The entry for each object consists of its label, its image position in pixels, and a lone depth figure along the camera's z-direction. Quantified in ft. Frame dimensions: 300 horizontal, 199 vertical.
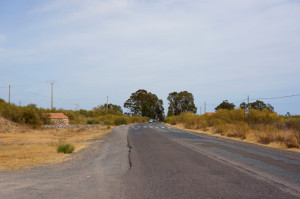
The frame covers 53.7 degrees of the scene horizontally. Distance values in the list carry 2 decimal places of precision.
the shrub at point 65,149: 51.71
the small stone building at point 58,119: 165.83
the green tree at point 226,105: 325.58
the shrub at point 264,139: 71.41
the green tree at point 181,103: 349.00
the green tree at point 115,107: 441.77
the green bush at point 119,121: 236.38
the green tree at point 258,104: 261.69
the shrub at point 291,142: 61.05
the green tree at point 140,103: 388.25
